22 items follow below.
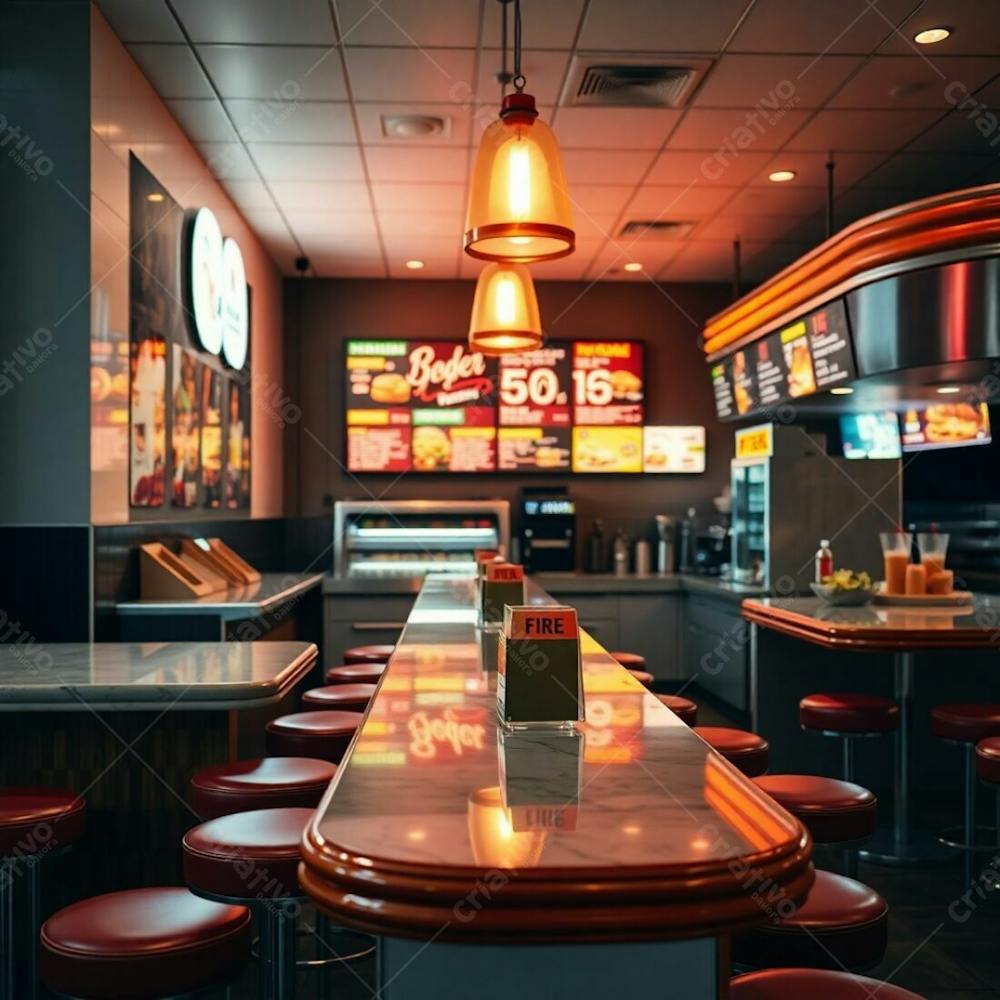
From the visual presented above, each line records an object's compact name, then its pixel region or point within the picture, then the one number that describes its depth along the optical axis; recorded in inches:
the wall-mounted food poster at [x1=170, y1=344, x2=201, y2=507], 211.4
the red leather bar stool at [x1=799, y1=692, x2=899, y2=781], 165.0
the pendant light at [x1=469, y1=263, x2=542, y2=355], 163.3
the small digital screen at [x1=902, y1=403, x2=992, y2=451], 265.7
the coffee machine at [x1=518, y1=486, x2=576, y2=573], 329.1
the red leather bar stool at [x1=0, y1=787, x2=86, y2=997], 92.9
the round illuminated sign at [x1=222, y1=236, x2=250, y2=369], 251.9
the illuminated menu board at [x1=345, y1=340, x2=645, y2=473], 338.0
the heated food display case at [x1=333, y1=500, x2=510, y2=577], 318.7
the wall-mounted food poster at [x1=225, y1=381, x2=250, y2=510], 261.3
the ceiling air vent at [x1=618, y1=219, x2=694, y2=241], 279.0
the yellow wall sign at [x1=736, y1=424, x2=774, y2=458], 263.4
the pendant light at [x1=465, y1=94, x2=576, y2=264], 113.2
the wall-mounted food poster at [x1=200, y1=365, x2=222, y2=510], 235.1
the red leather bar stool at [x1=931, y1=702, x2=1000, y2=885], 154.5
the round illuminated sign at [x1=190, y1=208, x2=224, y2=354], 221.3
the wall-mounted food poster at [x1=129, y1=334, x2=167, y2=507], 184.1
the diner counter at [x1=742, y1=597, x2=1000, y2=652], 159.8
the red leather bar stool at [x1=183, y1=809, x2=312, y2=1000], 75.7
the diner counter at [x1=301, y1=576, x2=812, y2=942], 44.8
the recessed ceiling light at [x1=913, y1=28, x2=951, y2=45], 169.0
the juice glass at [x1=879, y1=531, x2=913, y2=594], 202.1
